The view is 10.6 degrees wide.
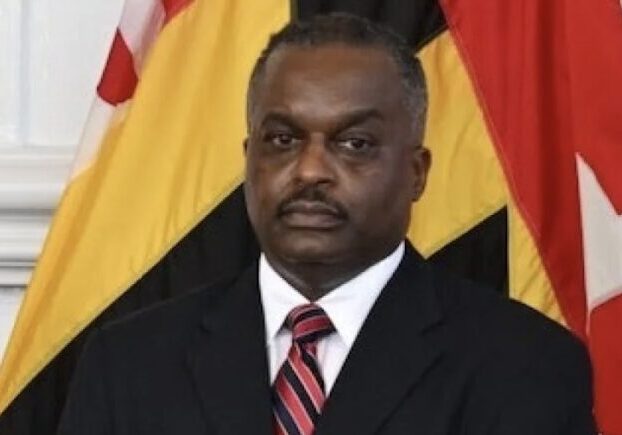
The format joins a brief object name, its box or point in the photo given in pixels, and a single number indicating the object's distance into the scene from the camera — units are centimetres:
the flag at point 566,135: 352
